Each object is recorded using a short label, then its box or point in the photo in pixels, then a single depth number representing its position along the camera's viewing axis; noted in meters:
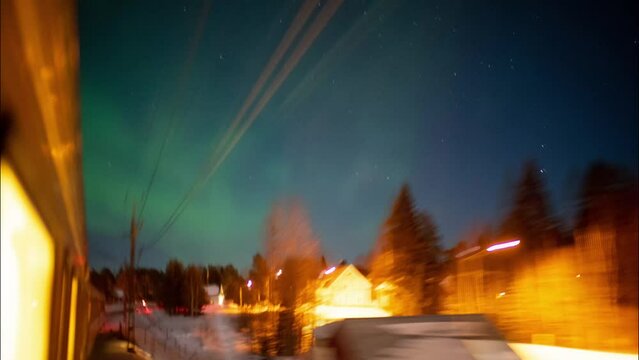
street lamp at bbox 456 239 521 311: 17.12
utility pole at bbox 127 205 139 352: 22.25
